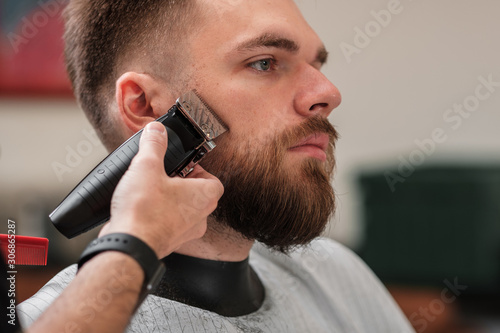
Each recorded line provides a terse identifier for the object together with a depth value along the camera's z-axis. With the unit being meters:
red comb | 0.81
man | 0.96
